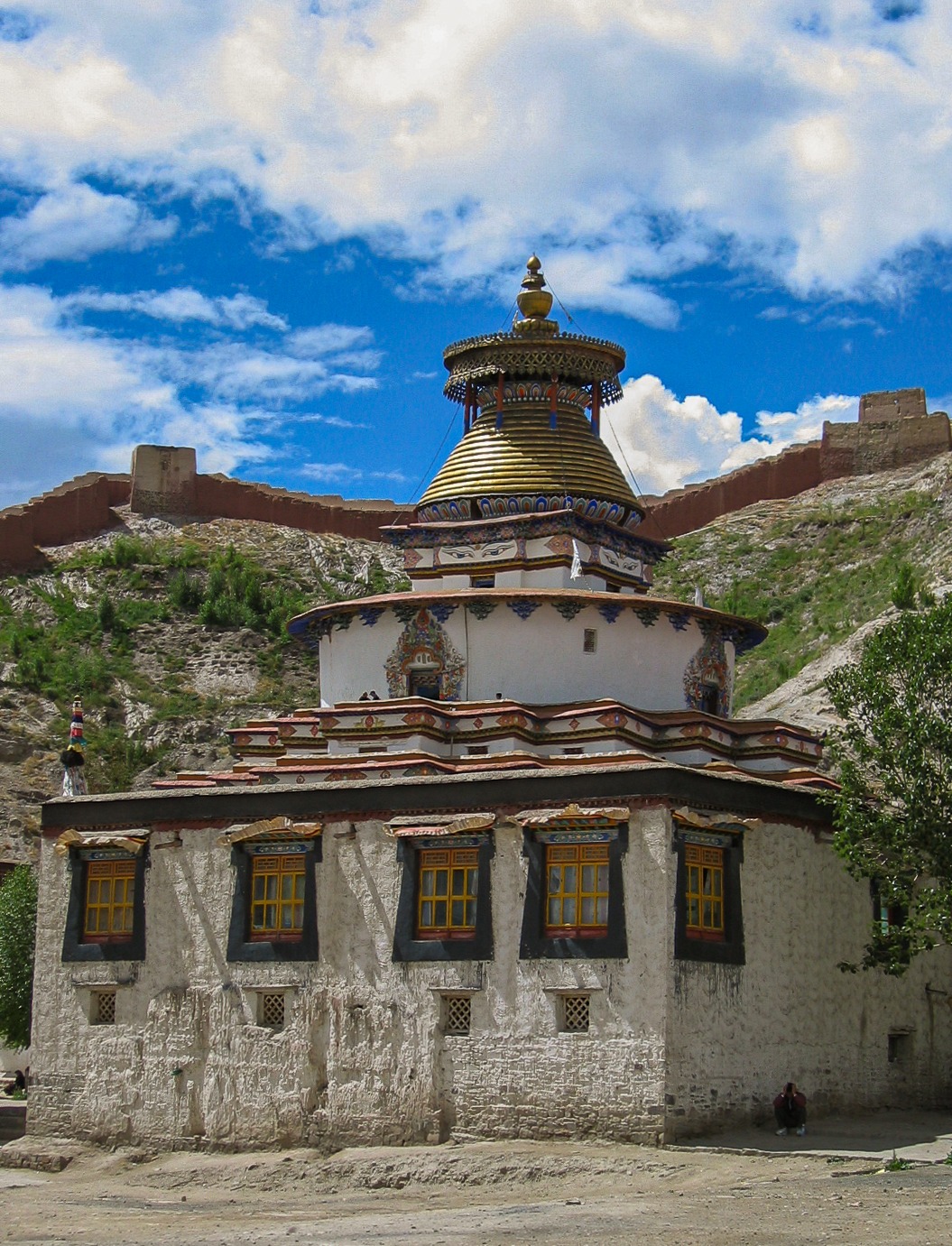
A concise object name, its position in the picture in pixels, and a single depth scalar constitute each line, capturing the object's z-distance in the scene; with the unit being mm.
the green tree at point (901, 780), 26969
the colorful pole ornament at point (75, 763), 31547
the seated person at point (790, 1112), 25406
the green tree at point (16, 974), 38406
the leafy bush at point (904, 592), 51550
